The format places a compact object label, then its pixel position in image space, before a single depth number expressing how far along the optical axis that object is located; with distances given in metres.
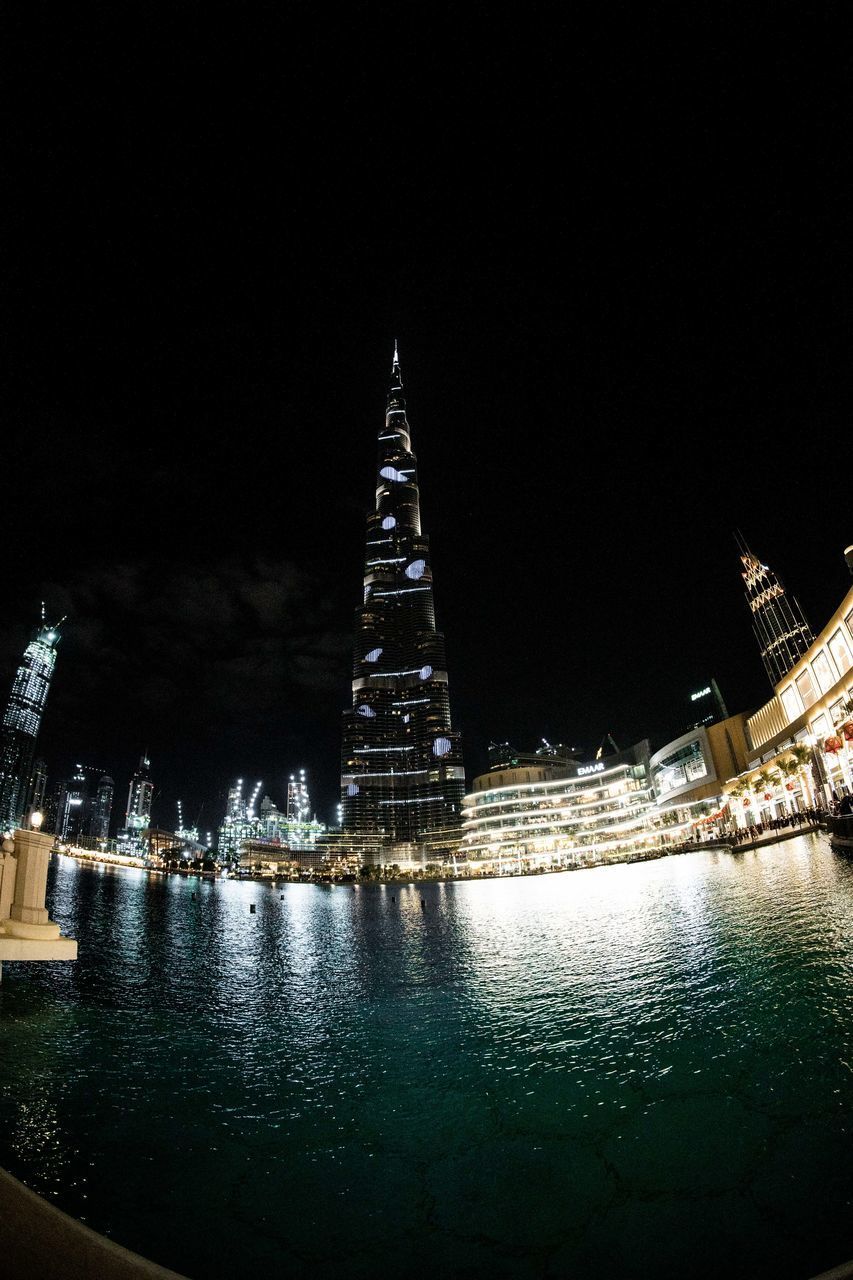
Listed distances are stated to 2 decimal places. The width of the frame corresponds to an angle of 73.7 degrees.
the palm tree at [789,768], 65.56
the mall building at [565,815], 147.00
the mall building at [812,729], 60.59
